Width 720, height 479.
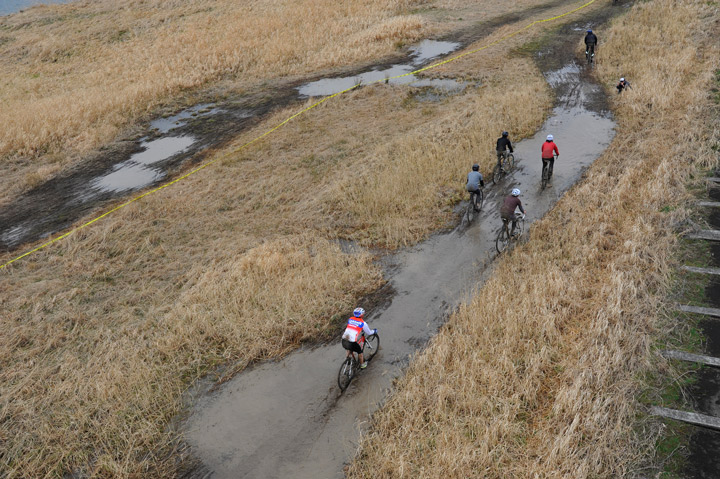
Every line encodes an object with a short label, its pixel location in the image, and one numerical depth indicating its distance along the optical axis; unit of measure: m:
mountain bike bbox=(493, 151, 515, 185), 18.72
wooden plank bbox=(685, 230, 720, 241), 13.45
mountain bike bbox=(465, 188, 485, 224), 16.30
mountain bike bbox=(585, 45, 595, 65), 29.23
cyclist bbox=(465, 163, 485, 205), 15.84
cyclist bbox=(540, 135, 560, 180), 17.16
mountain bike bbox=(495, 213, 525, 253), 14.49
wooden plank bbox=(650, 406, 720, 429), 8.55
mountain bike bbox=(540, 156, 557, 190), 17.78
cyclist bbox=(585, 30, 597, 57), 28.95
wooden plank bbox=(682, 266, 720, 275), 12.20
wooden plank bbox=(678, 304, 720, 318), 10.95
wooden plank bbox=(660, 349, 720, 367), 9.72
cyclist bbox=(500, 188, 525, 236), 14.17
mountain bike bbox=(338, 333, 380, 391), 10.42
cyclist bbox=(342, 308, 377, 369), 10.17
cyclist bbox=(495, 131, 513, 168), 18.16
